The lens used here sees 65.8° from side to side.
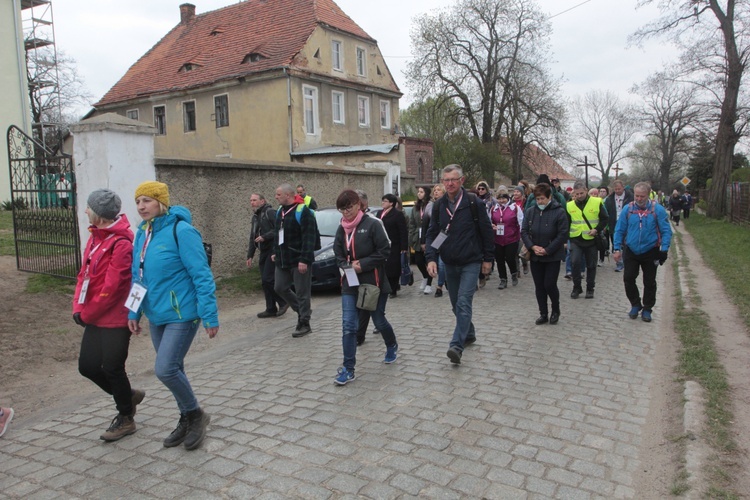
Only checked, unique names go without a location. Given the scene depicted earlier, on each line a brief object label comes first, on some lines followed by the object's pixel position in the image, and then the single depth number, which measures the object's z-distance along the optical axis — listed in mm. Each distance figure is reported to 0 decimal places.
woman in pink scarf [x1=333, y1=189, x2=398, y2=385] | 5367
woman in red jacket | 3977
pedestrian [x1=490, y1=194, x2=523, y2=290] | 10773
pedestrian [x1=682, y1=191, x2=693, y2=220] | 33269
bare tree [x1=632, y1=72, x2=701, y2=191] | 31047
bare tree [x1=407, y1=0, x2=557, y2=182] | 39250
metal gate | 8836
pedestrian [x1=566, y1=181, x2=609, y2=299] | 9570
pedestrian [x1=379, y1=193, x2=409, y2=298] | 8844
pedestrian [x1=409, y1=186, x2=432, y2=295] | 10320
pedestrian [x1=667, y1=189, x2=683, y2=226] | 30286
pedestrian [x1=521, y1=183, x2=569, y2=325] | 7477
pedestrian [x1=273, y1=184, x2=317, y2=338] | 7363
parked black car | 10516
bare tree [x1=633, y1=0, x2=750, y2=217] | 26547
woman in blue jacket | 3889
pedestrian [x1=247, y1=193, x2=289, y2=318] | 8641
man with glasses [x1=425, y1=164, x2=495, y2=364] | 5805
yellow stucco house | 28688
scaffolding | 31631
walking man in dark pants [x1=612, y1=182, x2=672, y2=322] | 7500
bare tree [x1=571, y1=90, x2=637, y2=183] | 67812
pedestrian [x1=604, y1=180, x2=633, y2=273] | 13117
